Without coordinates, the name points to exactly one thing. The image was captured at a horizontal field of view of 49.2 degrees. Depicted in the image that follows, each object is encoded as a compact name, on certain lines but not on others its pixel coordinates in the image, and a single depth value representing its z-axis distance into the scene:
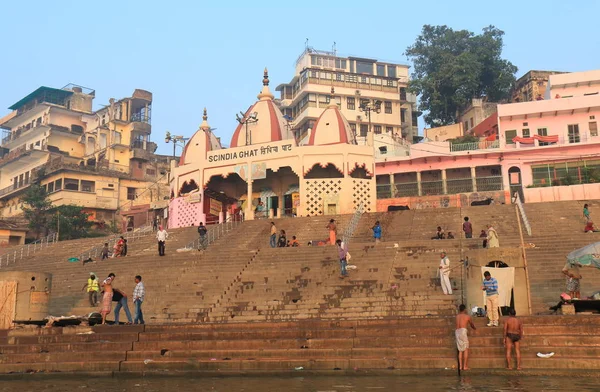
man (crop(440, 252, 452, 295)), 16.41
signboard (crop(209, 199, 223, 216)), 35.41
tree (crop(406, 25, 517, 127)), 51.19
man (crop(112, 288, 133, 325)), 15.10
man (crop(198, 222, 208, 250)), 25.88
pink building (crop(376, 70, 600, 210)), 35.69
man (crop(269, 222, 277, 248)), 24.06
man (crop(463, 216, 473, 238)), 22.70
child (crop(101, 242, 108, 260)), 26.27
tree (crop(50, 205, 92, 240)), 43.81
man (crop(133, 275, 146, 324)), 14.95
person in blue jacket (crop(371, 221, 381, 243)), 23.14
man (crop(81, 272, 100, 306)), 18.84
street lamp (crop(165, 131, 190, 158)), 44.09
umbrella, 13.58
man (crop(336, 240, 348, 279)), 18.39
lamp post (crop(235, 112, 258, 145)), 38.12
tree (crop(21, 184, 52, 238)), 46.91
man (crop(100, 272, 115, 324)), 14.91
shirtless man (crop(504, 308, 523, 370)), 11.05
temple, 33.19
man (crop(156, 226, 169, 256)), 23.33
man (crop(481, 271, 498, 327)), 12.46
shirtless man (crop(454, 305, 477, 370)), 11.10
